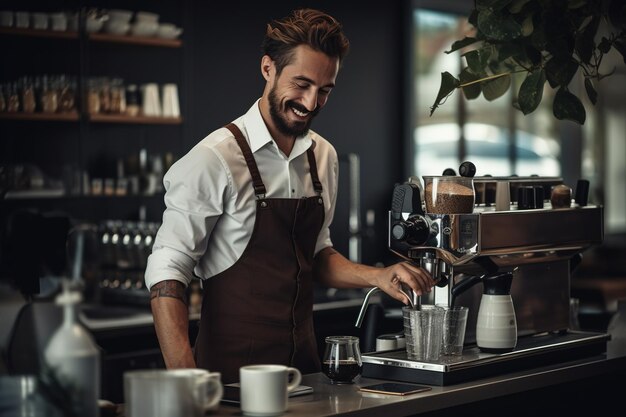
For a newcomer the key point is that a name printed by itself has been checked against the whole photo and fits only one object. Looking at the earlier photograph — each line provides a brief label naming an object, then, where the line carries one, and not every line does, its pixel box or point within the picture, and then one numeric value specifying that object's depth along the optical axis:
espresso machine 2.77
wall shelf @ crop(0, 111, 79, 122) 4.96
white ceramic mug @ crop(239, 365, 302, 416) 2.19
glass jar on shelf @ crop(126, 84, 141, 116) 5.35
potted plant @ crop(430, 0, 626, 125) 3.01
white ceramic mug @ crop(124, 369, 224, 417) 1.98
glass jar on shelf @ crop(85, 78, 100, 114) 5.17
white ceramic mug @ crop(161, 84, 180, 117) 5.52
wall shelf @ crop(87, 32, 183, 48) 5.23
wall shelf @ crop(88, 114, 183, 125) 5.19
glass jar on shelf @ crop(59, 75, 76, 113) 5.09
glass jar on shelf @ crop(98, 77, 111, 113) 5.23
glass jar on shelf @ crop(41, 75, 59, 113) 5.04
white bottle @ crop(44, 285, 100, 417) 1.88
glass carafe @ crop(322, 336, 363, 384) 2.62
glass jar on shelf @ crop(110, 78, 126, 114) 5.28
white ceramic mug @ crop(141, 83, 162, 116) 5.44
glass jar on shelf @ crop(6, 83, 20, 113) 4.94
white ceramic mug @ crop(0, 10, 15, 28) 4.91
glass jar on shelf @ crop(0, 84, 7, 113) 4.91
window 7.42
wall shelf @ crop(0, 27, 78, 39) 4.94
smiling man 2.83
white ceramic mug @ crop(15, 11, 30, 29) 4.94
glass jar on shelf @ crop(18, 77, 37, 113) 4.99
